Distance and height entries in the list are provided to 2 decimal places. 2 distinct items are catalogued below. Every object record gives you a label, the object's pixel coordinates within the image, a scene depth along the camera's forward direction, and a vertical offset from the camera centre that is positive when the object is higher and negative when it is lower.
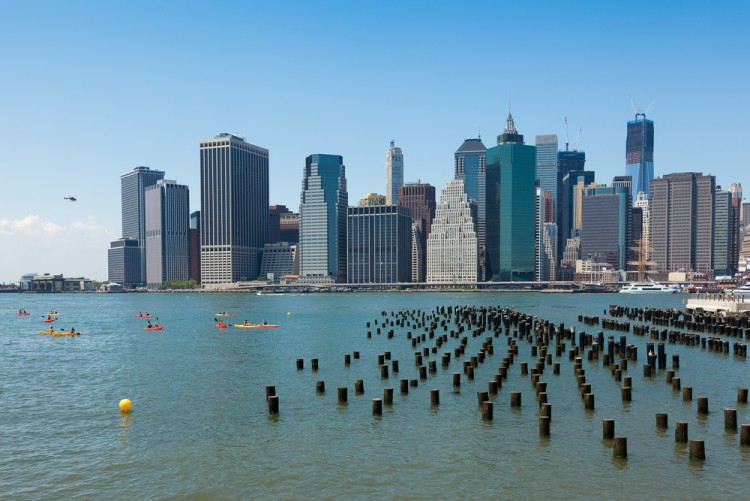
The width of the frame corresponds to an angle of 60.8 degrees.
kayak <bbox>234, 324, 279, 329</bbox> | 98.06 -14.57
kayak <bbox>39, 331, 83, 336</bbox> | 89.73 -14.28
